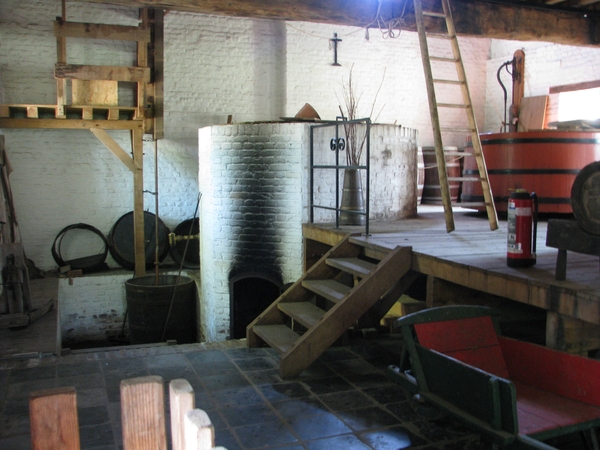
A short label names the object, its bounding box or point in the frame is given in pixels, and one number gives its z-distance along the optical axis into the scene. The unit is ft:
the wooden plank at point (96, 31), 24.86
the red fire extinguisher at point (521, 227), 10.72
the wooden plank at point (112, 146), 25.84
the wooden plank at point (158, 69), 26.12
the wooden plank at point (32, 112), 24.64
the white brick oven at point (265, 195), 19.58
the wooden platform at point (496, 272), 9.52
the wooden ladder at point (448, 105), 15.56
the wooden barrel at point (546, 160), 18.69
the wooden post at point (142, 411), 3.94
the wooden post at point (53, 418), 3.75
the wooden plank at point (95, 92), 27.07
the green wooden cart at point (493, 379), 7.45
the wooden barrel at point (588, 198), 8.77
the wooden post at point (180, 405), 3.85
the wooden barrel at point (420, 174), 27.78
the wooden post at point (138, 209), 26.53
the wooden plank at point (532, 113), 30.19
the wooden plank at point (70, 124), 25.05
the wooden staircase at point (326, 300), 12.57
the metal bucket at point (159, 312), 23.81
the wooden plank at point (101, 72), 24.86
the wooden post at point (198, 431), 3.51
